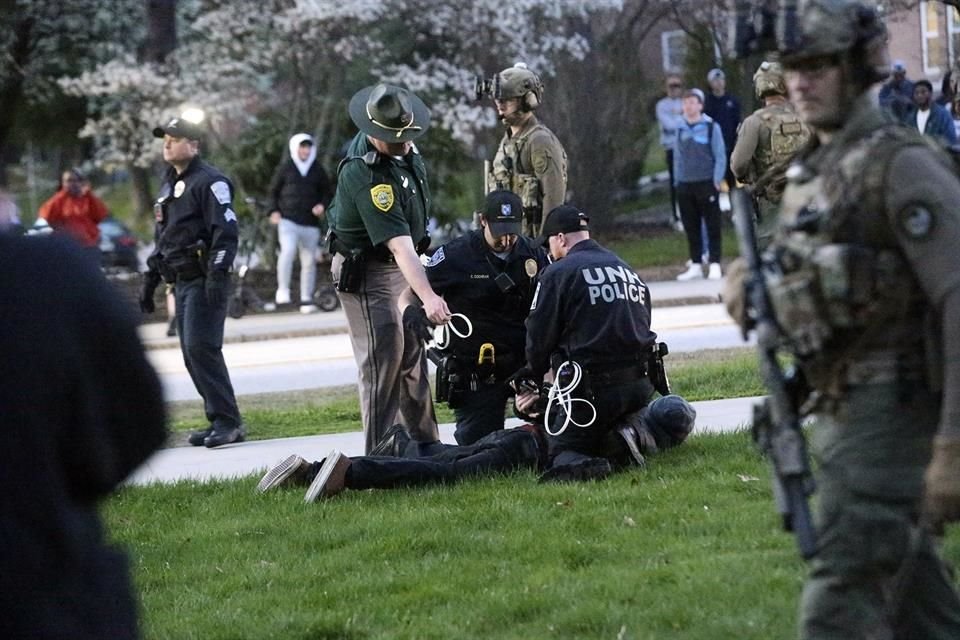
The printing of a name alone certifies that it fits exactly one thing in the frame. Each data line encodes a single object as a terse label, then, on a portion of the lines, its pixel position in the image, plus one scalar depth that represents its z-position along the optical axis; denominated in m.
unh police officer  15.97
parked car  48.91
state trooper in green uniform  16.92
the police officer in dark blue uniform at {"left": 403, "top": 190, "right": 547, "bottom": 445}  17.83
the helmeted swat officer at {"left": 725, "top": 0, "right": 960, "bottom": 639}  7.42
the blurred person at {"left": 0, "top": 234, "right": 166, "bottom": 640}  5.43
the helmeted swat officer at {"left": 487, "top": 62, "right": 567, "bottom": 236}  19.83
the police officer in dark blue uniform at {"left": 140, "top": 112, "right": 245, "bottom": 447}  20.39
